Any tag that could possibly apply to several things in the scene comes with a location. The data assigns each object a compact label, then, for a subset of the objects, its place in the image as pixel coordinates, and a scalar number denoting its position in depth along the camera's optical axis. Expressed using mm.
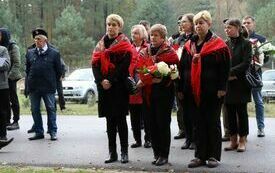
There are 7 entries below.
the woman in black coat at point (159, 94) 7867
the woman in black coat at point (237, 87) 8688
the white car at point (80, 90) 23516
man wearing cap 10227
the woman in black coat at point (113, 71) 7984
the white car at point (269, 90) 24609
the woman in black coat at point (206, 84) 7629
